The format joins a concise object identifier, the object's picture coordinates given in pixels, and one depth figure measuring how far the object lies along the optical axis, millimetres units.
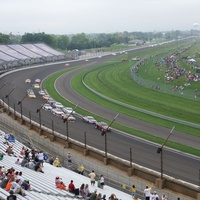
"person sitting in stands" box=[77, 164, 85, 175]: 33656
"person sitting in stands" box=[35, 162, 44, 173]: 29553
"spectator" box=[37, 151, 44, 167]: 31658
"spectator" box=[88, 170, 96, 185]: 28839
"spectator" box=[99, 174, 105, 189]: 28000
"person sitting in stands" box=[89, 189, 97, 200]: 23005
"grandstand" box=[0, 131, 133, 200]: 23106
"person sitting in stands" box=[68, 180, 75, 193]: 24828
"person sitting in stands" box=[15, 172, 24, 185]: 23034
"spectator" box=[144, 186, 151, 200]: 25359
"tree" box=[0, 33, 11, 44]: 190750
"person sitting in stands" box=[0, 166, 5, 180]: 24578
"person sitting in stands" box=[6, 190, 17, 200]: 19698
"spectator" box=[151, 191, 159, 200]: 24653
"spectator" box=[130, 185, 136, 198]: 27125
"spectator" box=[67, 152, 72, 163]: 38625
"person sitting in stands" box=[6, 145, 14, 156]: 34062
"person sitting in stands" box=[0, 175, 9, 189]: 22875
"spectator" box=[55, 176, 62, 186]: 25697
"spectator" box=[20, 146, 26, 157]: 34400
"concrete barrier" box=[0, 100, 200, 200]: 29997
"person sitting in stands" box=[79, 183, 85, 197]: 24312
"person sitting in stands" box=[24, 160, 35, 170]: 29764
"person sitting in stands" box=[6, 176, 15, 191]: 22266
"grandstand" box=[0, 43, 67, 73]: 129750
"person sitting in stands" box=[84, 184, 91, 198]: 24222
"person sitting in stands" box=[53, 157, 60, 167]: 33938
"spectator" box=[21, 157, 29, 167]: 29973
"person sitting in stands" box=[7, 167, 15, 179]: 23409
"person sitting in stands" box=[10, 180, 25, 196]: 21875
